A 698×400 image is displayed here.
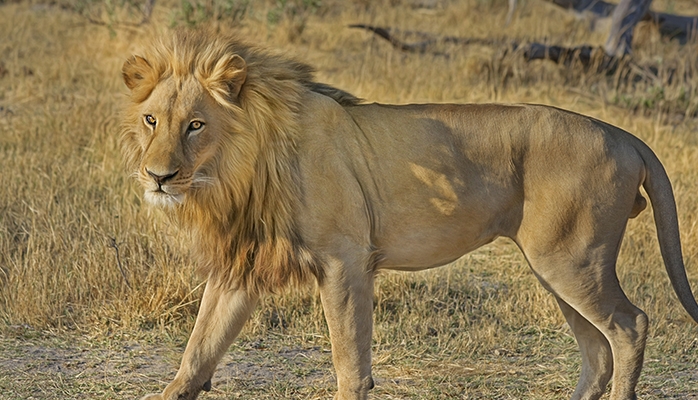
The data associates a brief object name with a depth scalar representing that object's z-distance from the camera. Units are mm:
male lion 6301
